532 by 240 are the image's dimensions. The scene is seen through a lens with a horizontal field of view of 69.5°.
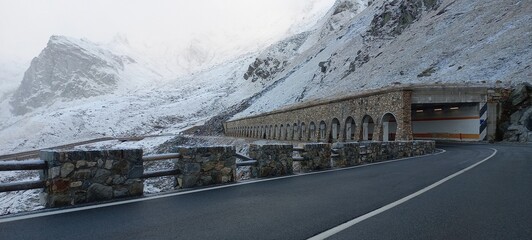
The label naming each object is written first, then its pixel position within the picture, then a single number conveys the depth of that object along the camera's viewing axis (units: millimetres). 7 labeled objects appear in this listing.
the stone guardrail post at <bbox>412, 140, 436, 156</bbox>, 20492
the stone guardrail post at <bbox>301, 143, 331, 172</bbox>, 12516
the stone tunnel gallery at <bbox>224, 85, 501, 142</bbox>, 27891
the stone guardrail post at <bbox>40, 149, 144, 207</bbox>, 6242
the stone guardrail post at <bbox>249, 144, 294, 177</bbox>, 10680
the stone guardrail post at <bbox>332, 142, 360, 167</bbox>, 14047
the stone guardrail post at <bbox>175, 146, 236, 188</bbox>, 8469
